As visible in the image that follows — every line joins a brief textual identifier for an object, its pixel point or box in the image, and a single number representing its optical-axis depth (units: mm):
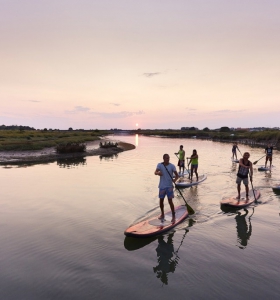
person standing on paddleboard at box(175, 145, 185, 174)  19352
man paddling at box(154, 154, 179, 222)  9609
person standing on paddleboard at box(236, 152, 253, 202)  12172
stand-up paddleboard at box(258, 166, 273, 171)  23703
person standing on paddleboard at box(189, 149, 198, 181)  17625
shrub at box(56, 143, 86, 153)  36094
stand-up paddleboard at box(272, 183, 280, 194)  15658
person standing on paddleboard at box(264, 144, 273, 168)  24119
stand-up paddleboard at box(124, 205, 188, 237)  8922
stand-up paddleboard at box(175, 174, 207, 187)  16969
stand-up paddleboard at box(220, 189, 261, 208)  12219
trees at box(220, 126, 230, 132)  157375
